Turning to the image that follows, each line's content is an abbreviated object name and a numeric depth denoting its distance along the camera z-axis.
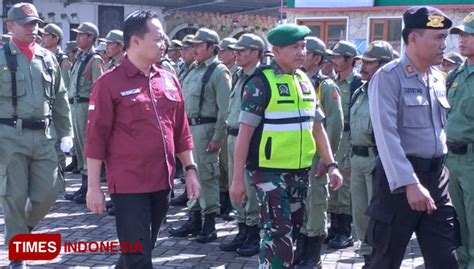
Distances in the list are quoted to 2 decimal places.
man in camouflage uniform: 4.50
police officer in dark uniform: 3.92
